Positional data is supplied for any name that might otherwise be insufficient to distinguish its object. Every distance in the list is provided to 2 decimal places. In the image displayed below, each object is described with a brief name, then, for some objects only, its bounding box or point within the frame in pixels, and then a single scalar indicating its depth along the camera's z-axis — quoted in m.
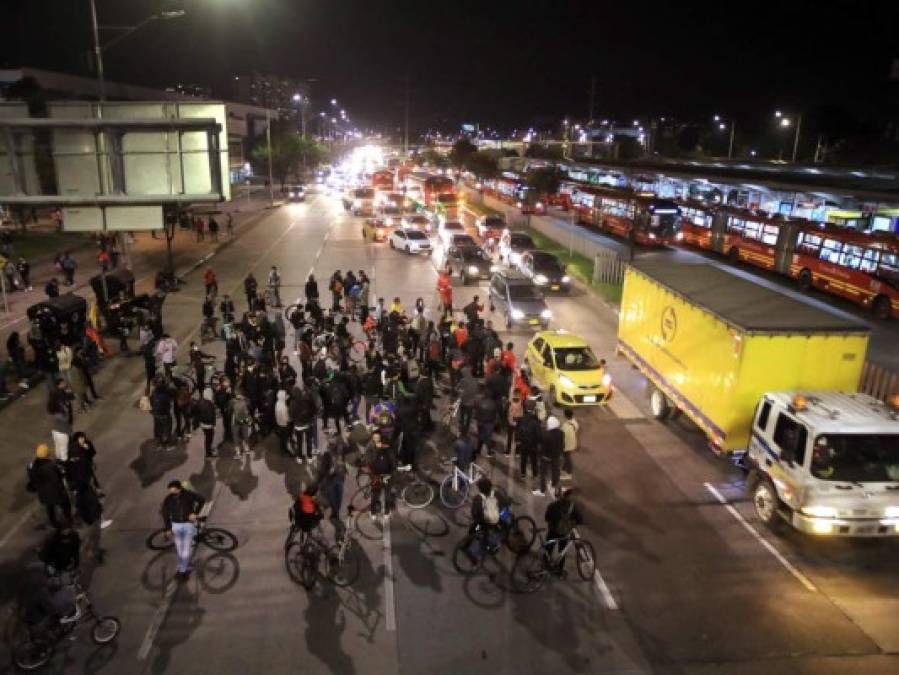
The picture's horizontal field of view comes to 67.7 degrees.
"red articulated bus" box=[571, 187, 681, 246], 38.81
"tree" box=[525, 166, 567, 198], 51.25
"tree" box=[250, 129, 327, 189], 80.75
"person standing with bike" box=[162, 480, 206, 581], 9.09
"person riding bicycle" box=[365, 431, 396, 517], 10.51
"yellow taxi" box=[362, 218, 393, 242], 41.38
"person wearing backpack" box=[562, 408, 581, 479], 11.73
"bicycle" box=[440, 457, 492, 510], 11.38
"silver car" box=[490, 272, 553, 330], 21.75
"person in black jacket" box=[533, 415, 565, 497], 11.37
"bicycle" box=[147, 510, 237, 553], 9.99
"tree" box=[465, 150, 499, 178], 68.88
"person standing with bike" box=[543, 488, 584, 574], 9.24
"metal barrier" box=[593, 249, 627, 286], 28.42
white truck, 9.73
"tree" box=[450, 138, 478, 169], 78.78
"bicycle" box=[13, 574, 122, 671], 7.61
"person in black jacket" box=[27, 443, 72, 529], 9.99
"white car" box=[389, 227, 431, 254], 36.44
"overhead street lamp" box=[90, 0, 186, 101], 20.02
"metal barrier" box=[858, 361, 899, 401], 14.71
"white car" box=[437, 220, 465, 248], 39.35
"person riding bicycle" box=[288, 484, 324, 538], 9.15
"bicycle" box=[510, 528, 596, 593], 9.38
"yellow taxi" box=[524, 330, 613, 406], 15.31
